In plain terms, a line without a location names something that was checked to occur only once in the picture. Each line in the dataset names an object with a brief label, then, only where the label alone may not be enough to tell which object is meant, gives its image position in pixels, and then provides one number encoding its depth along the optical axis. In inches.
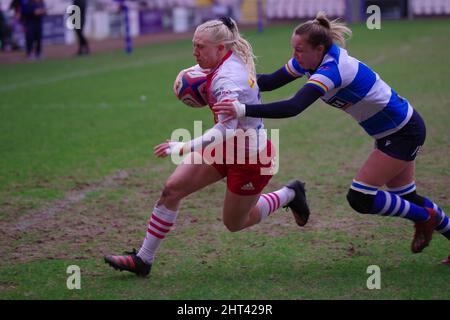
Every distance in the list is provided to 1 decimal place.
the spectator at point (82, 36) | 1803.2
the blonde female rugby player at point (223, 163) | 401.7
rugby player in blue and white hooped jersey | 403.5
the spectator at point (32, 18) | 1704.0
